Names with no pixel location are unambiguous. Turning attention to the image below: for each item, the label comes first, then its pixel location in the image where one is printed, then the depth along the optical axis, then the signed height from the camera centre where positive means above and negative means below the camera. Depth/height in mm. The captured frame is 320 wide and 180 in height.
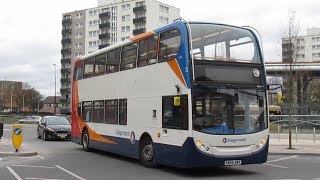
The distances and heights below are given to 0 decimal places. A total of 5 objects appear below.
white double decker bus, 12562 +307
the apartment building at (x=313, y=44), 126569 +17371
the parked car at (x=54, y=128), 27312 -1078
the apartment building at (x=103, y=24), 119125 +22309
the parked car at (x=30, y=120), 72588 -1629
